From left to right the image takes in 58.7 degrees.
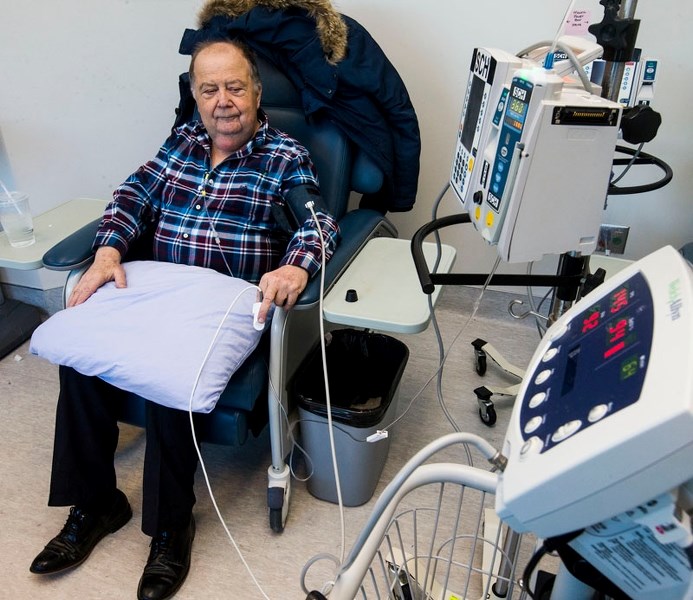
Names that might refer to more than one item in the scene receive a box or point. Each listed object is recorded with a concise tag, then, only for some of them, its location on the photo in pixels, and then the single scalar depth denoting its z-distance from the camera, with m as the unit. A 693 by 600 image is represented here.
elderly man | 1.47
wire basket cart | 0.74
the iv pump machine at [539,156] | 0.98
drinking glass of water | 1.67
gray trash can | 1.58
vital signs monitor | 0.52
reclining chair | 1.47
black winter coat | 1.79
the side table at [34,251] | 1.58
